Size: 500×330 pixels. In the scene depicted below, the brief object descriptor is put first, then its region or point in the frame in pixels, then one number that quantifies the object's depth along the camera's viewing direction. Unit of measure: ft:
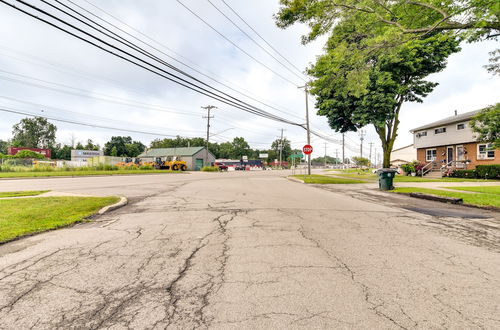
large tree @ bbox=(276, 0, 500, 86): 26.30
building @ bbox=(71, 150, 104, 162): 221.46
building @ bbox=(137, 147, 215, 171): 201.05
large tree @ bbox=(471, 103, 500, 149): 39.22
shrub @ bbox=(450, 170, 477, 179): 74.95
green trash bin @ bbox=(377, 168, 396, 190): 46.11
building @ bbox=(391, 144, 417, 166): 180.55
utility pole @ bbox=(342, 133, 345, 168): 199.73
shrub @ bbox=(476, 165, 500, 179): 70.64
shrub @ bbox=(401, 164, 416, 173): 96.45
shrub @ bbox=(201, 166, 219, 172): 157.61
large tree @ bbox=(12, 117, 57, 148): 279.69
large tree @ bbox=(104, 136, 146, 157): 318.53
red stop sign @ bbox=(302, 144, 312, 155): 72.79
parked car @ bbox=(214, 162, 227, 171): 177.33
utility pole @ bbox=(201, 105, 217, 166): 160.66
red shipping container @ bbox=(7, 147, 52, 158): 235.61
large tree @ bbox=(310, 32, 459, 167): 70.95
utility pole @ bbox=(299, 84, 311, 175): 92.34
